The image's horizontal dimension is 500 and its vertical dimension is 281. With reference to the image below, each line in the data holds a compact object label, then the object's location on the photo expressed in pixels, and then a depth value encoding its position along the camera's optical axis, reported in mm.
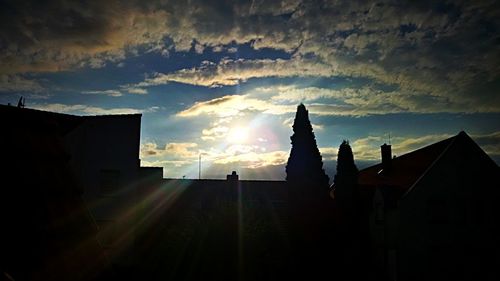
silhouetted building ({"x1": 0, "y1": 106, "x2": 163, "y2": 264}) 21609
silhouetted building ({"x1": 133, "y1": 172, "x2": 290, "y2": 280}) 20109
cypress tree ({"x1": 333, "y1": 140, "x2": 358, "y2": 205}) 27875
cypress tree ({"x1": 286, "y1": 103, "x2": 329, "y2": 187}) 22281
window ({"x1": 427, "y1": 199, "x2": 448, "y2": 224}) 25859
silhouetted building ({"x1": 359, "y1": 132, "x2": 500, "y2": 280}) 25406
